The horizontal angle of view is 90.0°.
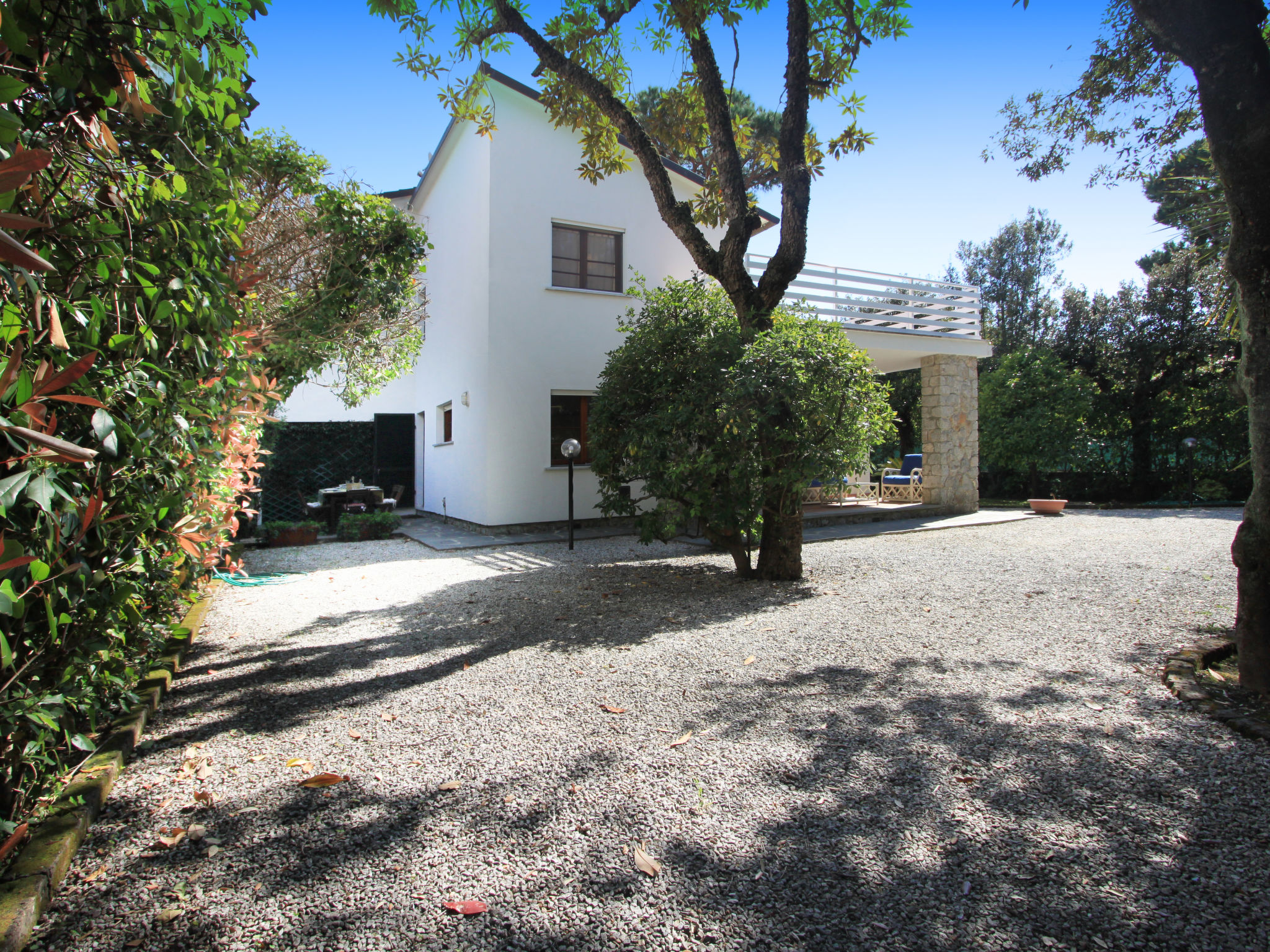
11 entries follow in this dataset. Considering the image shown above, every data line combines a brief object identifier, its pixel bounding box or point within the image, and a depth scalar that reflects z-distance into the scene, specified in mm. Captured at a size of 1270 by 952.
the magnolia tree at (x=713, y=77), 6180
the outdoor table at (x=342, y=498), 11023
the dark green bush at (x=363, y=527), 9969
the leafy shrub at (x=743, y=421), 5793
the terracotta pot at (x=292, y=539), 9367
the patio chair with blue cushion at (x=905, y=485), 14055
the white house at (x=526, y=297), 9711
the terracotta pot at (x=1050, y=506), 13016
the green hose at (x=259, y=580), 6715
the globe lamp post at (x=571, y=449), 8086
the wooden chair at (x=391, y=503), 11227
